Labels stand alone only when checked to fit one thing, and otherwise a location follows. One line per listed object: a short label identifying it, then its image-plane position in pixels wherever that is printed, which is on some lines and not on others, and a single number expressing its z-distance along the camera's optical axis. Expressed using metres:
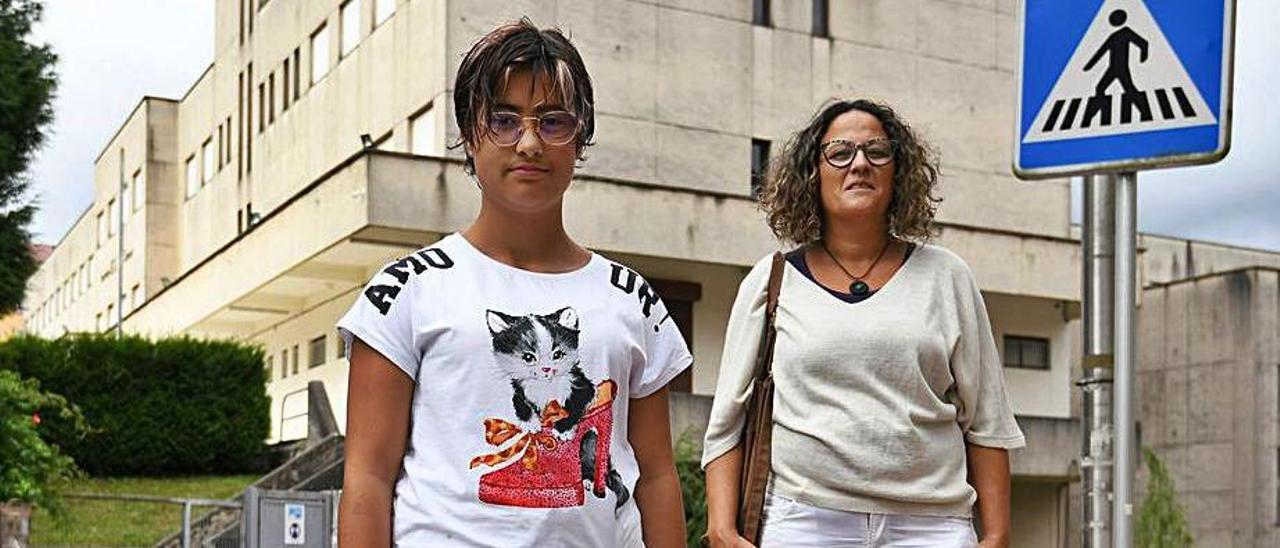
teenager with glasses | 3.19
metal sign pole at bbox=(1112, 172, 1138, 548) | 5.56
